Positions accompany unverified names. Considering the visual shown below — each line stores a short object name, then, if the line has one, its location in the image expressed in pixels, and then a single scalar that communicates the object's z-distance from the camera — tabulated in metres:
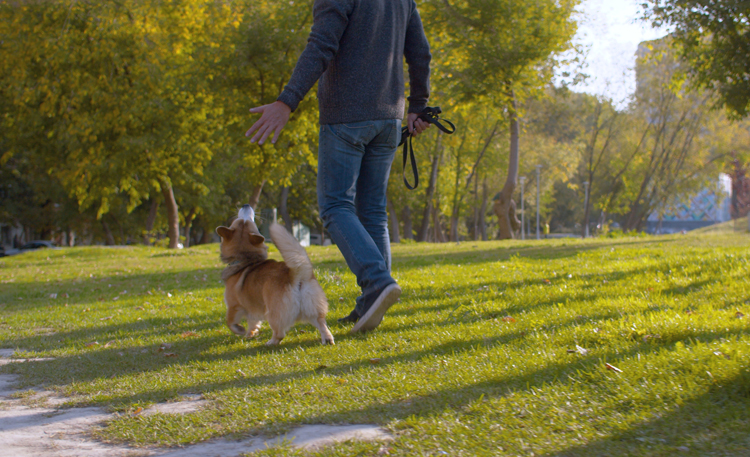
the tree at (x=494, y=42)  18.27
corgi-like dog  3.95
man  3.86
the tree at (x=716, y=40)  11.95
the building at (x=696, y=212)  43.56
